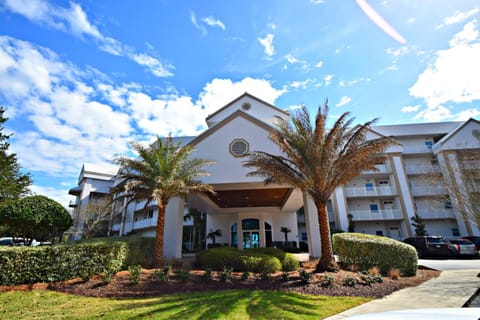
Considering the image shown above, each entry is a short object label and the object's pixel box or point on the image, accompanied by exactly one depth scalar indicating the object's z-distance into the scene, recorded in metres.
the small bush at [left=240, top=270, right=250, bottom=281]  9.44
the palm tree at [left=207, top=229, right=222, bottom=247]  26.33
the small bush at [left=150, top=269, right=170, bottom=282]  8.83
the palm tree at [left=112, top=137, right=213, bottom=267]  11.78
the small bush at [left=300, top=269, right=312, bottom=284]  8.85
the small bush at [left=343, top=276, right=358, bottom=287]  8.53
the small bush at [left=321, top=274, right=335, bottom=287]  8.52
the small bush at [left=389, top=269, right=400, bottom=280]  9.93
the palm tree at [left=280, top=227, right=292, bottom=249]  26.36
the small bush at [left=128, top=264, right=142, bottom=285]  8.30
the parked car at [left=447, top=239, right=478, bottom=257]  17.47
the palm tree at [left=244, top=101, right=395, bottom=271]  11.07
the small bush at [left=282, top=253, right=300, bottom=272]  10.99
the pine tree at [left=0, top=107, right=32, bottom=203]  11.87
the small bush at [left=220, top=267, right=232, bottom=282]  9.15
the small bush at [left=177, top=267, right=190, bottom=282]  9.02
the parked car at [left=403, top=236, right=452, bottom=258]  17.72
